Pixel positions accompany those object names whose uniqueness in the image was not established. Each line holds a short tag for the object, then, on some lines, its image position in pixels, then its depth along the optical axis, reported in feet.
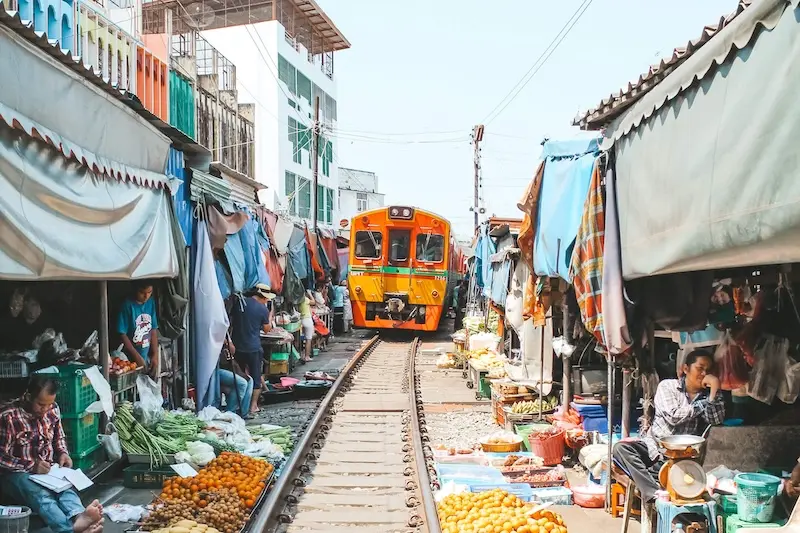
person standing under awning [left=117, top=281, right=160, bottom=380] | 25.55
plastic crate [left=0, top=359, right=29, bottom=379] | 21.30
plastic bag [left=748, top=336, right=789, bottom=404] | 17.46
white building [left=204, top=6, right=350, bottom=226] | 100.53
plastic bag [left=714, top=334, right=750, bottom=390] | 18.25
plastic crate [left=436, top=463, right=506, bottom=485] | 22.34
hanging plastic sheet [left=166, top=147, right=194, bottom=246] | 27.12
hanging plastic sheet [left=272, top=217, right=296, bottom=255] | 46.58
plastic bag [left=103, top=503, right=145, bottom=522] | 19.19
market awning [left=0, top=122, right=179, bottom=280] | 13.15
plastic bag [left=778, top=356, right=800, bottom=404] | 16.76
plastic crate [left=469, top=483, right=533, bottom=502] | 20.97
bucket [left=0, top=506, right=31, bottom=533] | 15.53
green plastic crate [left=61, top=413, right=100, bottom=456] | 20.83
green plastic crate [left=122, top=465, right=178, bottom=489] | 22.59
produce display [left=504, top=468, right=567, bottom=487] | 23.03
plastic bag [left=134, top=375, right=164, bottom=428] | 25.13
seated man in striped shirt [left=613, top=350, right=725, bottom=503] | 17.62
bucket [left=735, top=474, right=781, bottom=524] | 14.61
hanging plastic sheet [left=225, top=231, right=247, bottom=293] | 33.81
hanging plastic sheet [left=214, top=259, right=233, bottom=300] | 32.73
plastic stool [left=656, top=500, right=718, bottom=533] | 14.94
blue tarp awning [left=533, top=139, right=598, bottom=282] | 21.34
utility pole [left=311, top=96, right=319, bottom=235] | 83.99
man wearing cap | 34.50
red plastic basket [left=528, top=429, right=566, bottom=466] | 24.85
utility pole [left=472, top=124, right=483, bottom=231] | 115.85
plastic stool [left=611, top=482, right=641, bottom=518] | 20.08
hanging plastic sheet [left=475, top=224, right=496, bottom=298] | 54.29
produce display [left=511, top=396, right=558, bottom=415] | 30.12
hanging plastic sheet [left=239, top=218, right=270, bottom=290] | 36.27
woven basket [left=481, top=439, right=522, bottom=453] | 26.57
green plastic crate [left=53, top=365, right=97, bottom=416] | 20.92
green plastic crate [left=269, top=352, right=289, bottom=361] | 43.24
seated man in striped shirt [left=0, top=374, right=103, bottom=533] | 17.01
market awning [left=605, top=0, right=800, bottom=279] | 8.84
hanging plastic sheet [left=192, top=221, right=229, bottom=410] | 28.94
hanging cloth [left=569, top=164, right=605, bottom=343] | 17.67
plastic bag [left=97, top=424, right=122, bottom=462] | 23.06
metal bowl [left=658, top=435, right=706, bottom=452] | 15.55
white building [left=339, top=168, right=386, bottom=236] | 176.24
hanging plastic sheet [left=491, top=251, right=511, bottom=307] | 41.14
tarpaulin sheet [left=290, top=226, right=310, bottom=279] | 54.44
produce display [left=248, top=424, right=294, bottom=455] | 27.75
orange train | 65.41
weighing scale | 15.08
